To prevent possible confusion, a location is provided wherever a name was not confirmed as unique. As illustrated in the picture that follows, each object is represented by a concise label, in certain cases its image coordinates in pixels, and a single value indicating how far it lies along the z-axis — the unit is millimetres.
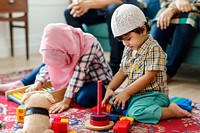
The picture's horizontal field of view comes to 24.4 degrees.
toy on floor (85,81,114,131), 1899
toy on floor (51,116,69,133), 1850
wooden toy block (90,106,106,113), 2085
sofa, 3484
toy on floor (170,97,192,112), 2138
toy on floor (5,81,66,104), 2227
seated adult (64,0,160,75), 2955
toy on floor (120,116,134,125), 1951
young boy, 2000
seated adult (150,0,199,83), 2714
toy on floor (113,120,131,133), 1852
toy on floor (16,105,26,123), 1965
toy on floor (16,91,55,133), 1737
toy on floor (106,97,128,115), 2093
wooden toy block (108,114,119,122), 1987
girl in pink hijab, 2158
